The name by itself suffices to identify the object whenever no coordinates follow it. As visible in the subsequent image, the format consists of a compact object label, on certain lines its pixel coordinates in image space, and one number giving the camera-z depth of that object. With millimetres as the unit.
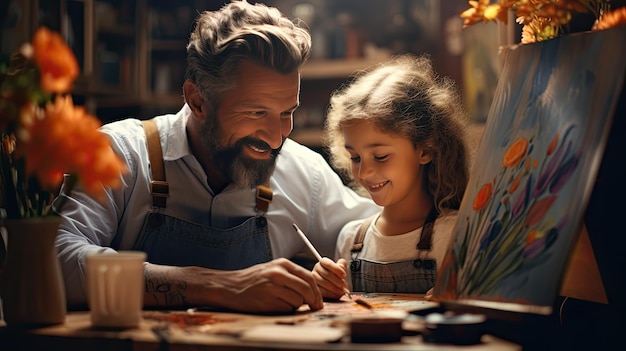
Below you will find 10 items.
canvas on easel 1366
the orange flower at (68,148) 1299
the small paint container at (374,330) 1347
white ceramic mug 1486
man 2217
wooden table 1335
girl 2221
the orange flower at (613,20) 1452
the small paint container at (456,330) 1327
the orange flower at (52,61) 1299
